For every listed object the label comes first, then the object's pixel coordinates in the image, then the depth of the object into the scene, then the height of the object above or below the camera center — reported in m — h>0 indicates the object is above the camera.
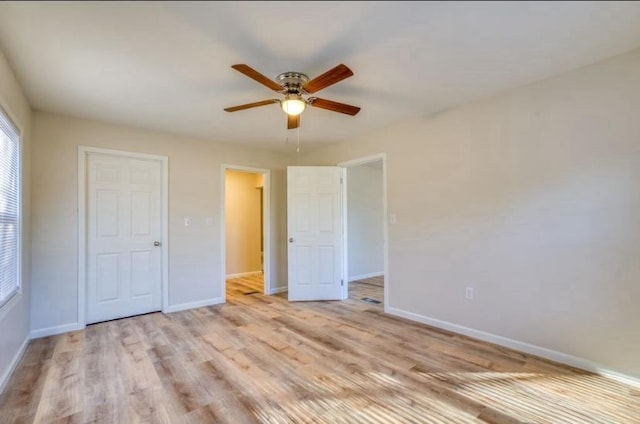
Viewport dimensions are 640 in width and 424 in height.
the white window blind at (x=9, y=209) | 2.22 +0.09
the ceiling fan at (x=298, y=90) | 2.04 +0.93
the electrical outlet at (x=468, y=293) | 3.01 -0.79
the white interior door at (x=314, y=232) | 4.51 -0.23
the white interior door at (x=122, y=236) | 3.48 -0.22
